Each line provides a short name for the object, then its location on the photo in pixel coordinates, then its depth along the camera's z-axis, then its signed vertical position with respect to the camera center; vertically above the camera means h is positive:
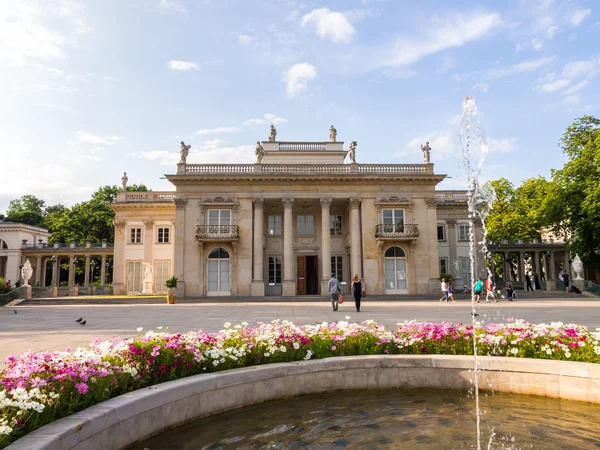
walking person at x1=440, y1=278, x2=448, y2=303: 25.81 -1.18
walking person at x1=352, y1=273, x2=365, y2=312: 18.50 -0.88
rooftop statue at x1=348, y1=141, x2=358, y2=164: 34.12 +10.11
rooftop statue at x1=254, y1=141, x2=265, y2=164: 34.00 +9.95
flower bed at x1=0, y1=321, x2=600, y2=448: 3.76 -1.07
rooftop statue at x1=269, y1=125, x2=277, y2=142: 38.64 +13.08
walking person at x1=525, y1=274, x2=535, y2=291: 37.50 -1.25
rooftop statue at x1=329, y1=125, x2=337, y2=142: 39.08 +13.24
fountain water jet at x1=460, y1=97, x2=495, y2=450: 4.62 -1.54
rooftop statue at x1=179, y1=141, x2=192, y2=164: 33.50 +9.94
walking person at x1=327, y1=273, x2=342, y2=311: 18.69 -0.84
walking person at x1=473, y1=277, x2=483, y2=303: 19.24 -0.71
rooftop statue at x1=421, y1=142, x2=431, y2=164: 34.50 +9.91
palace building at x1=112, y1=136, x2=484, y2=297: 32.28 +3.63
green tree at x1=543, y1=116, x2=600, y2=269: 30.55 +5.92
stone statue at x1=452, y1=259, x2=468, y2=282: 38.85 +0.39
